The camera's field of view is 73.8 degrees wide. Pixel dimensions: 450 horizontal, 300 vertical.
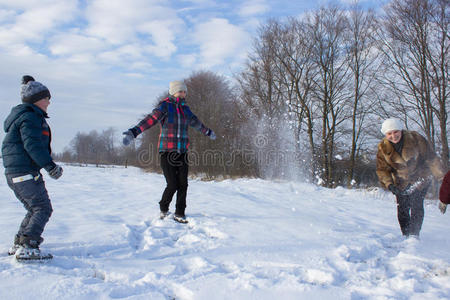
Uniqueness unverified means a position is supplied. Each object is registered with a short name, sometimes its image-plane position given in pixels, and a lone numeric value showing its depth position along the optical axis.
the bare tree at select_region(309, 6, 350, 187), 15.23
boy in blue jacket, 2.39
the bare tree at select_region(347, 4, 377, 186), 14.49
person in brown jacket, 3.67
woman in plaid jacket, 3.96
